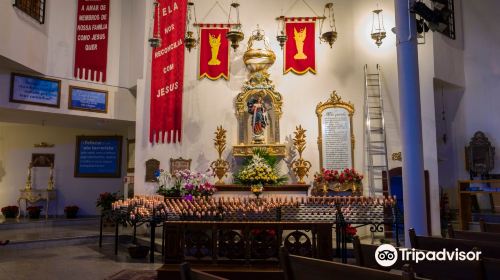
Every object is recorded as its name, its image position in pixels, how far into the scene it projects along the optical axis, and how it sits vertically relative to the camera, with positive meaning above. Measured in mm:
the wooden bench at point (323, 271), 1822 -419
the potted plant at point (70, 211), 12039 -683
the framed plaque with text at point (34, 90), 8938 +2275
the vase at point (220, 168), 9539 +494
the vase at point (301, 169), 9367 +468
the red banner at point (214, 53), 10219 +3484
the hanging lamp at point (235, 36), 8008 +3078
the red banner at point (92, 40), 10289 +3905
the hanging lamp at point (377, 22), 9711 +4078
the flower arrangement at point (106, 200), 10324 -296
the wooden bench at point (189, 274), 1905 -410
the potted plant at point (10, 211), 11742 -667
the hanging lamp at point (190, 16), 10422 +4547
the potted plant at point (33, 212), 11609 -685
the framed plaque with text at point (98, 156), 12875 +1053
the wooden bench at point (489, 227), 3891 -377
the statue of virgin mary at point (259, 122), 9641 +1610
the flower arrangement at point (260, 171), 8758 +389
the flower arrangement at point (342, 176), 8844 +285
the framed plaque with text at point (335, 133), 9562 +1352
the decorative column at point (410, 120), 5074 +898
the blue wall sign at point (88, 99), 10003 +2291
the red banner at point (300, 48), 10086 +3591
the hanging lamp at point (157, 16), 10166 +4468
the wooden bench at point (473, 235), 3248 -392
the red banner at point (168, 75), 10000 +2895
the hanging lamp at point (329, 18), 10133 +4350
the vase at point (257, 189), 8648 -5
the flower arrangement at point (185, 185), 7883 +73
